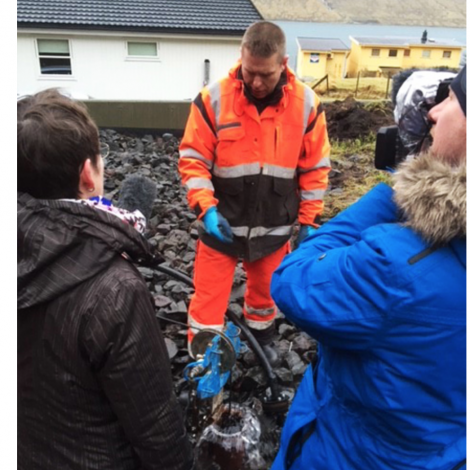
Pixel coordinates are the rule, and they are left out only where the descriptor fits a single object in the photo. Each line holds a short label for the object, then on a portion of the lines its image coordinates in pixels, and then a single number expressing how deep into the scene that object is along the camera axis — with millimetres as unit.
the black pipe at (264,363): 2811
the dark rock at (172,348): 3420
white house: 15953
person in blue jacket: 1030
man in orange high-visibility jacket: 2715
